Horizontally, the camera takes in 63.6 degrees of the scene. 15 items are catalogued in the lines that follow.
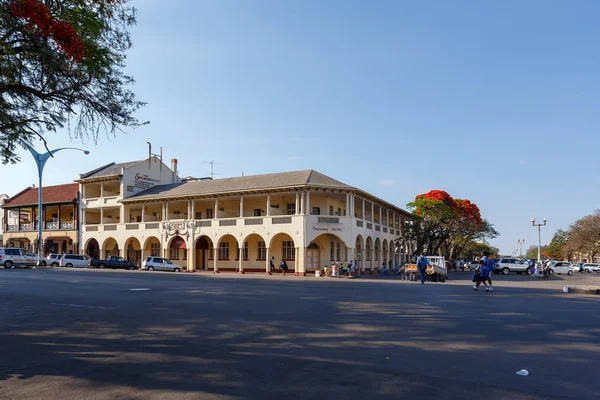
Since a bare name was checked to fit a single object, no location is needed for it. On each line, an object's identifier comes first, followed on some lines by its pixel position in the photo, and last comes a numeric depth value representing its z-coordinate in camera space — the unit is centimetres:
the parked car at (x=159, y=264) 4569
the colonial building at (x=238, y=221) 4128
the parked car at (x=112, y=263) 4794
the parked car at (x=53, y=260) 4803
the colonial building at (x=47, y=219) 5628
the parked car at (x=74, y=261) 4694
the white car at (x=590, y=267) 7687
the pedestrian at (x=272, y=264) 4305
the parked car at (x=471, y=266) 6847
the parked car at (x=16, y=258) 4134
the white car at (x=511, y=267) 5413
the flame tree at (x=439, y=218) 5459
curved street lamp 3903
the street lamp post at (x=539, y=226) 5673
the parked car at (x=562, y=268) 5784
